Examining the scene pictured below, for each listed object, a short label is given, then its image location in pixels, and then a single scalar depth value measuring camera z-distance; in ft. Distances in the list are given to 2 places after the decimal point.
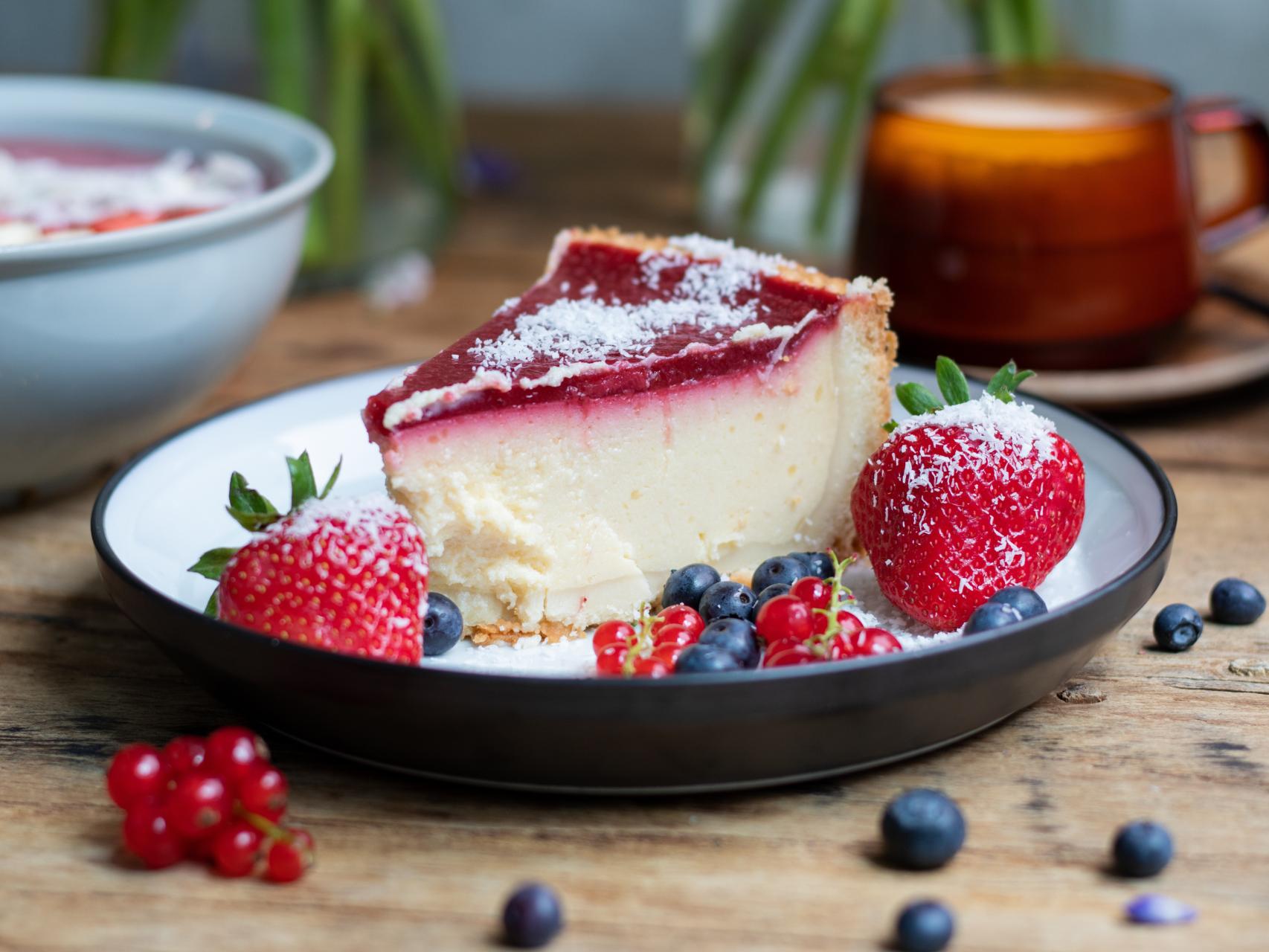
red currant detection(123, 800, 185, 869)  1.60
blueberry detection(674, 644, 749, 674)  1.70
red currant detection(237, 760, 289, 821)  1.60
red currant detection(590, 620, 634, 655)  1.77
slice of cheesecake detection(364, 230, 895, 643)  1.86
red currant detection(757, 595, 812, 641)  1.74
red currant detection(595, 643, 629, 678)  1.74
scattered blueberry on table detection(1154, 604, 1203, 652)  1.86
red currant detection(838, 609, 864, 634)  1.73
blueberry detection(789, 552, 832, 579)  1.90
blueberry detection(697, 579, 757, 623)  1.82
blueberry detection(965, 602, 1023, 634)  1.75
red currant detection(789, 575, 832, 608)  1.76
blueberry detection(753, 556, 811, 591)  1.87
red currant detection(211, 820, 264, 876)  1.59
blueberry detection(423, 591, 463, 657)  1.83
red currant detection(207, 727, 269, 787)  1.61
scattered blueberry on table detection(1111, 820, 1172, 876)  1.60
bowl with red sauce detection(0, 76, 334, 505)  1.96
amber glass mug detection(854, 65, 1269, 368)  2.19
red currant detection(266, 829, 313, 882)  1.59
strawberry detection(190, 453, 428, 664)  1.71
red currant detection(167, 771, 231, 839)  1.59
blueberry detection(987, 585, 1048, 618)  1.78
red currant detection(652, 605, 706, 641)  1.80
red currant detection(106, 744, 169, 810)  1.62
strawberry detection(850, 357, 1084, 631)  1.82
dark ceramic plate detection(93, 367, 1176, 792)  1.60
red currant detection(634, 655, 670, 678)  1.72
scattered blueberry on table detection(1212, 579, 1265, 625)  1.90
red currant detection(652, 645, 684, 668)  1.74
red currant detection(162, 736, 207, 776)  1.62
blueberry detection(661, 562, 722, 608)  1.89
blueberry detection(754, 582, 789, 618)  1.83
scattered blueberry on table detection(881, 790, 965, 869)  1.60
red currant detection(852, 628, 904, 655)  1.71
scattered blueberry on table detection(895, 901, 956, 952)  1.54
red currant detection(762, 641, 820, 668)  1.70
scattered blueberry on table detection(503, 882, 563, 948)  1.54
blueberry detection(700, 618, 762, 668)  1.74
